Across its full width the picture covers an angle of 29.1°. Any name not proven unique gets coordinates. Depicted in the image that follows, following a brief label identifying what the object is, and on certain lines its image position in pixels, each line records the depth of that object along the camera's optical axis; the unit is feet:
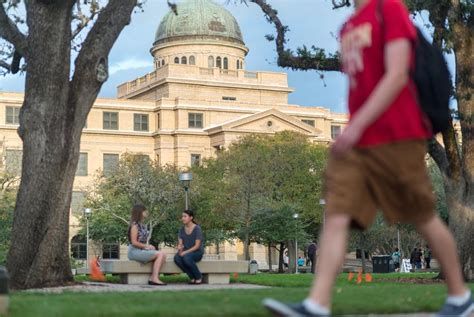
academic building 288.30
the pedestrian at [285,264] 222.77
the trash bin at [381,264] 138.41
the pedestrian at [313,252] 147.42
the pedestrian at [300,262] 237.82
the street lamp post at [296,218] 175.73
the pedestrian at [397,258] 198.43
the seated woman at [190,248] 49.75
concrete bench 49.60
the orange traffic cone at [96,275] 55.22
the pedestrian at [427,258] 205.83
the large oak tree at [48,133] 41.81
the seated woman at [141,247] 47.98
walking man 16.11
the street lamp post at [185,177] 116.47
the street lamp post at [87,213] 182.56
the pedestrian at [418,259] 191.42
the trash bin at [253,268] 125.18
